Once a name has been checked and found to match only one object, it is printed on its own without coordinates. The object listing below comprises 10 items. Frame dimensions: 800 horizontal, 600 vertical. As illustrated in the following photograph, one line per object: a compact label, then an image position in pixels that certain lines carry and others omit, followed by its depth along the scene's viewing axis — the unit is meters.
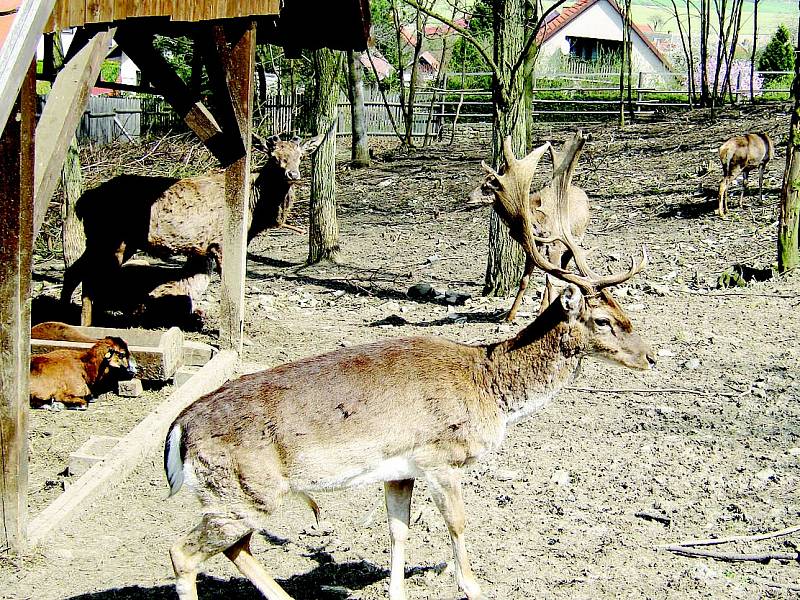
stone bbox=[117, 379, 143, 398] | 9.24
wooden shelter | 5.38
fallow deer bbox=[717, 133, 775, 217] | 16.77
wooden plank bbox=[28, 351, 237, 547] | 6.03
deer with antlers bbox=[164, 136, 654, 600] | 4.80
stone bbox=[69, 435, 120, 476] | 7.02
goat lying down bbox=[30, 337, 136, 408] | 8.65
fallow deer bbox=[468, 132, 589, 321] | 7.72
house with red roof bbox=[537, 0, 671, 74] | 61.78
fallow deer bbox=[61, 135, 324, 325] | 11.28
